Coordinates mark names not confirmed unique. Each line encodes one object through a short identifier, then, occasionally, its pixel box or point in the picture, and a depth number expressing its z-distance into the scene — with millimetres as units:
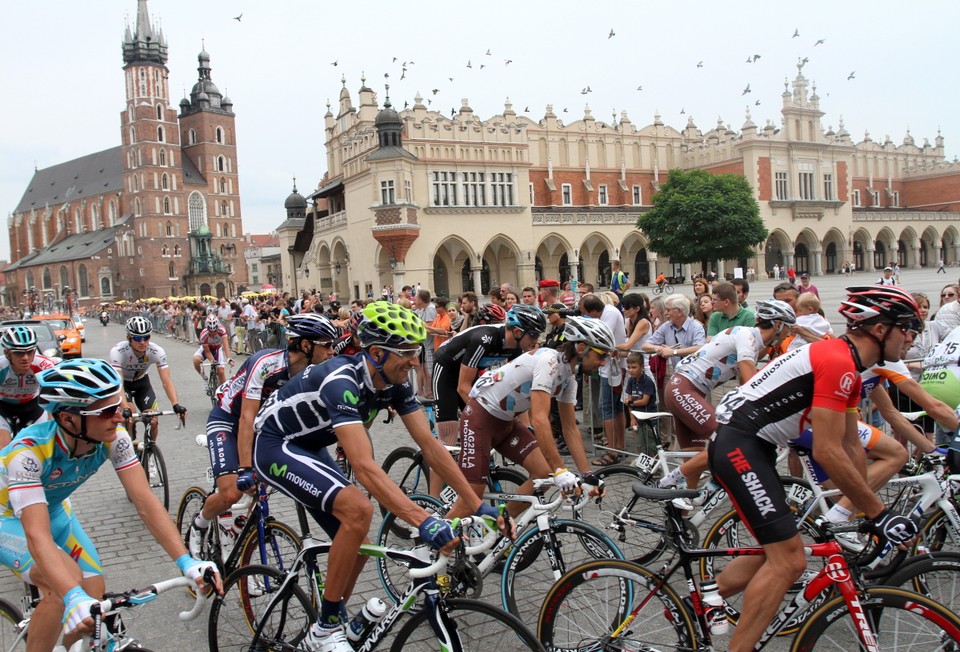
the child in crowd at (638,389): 8062
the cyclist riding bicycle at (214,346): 13230
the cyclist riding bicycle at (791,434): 3311
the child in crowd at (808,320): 7155
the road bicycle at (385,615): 3070
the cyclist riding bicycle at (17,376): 6055
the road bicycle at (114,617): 2865
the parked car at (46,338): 17531
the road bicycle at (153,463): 7094
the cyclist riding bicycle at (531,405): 4703
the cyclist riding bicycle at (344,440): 3416
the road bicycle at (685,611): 2969
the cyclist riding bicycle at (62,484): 3244
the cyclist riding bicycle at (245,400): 5027
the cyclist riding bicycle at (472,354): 5480
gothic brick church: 98750
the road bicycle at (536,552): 4059
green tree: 48406
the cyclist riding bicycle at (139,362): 7727
